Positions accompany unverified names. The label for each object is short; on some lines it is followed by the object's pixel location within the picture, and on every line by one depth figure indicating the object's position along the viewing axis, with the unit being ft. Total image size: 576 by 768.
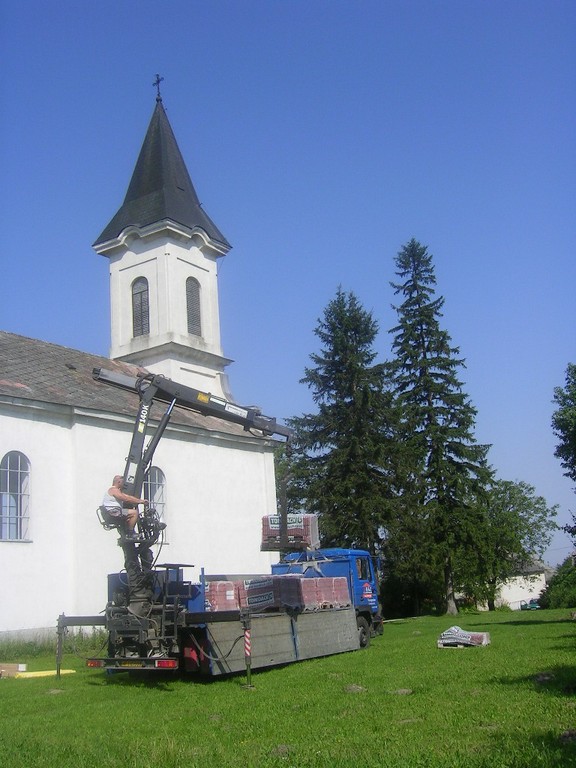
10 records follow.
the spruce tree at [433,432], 129.80
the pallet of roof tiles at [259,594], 57.72
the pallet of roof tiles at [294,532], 75.87
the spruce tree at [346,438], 122.62
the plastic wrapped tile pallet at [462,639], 61.36
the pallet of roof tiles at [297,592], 58.26
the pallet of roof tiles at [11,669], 54.90
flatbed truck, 47.21
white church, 77.87
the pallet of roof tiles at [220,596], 54.24
